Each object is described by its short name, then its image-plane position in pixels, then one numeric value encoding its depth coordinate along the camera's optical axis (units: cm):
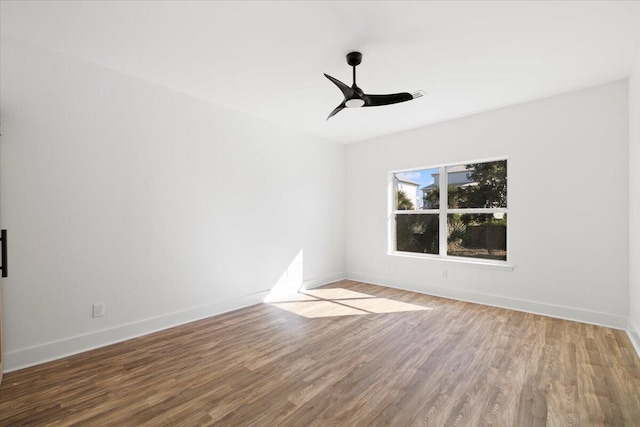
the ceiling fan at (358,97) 263
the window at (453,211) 421
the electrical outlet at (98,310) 283
